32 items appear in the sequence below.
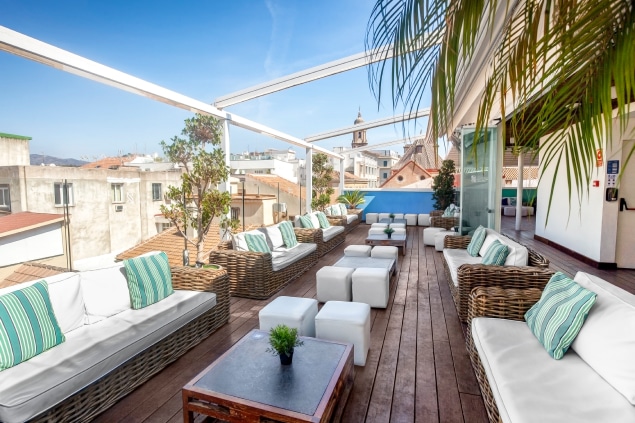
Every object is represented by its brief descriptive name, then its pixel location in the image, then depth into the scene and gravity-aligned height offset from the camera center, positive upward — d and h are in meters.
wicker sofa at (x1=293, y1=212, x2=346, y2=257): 6.43 -0.92
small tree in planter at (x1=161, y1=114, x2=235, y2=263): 4.31 +0.03
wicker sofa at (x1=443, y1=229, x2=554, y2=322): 3.22 -0.82
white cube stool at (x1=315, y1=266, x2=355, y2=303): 4.06 -1.12
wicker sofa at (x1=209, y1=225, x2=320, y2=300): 4.36 -1.02
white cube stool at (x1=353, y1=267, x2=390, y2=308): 3.90 -1.11
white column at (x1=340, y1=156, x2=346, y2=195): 12.87 +0.59
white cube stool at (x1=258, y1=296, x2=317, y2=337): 2.89 -1.06
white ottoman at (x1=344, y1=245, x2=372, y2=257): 5.55 -0.99
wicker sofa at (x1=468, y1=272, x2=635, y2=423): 1.60 -1.00
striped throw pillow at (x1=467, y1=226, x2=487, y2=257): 4.72 -0.73
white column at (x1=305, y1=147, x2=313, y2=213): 9.58 +0.33
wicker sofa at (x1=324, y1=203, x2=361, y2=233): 8.83 -0.71
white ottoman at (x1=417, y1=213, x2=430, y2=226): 10.80 -0.95
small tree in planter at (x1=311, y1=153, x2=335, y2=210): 10.87 +0.50
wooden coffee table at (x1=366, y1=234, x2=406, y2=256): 6.77 -1.00
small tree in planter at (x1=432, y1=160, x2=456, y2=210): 10.47 +0.16
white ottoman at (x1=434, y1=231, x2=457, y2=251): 7.03 -1.02
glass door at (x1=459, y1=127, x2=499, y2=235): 6.01 +0.00
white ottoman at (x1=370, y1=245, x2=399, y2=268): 5.47 -1.00
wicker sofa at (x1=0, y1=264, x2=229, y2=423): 1.93 -1.05
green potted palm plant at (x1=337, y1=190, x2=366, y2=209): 11.81 -0.31
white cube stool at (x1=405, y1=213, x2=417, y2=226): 11.02 -0.99
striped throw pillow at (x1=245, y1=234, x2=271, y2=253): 4.70 -0.72
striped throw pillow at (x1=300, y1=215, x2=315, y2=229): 6.84 -0.63
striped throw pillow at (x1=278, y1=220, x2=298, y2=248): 5.76 -0.73
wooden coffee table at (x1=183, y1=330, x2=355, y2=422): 1.84 -1.13
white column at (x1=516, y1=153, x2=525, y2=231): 9.52 -0.12
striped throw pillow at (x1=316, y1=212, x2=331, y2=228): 7.89 -0.68
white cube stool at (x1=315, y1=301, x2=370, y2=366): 2.71 -1.09
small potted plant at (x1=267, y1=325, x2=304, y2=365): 2.16 -0.95
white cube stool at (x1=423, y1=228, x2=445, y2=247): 7.55 -1.00
